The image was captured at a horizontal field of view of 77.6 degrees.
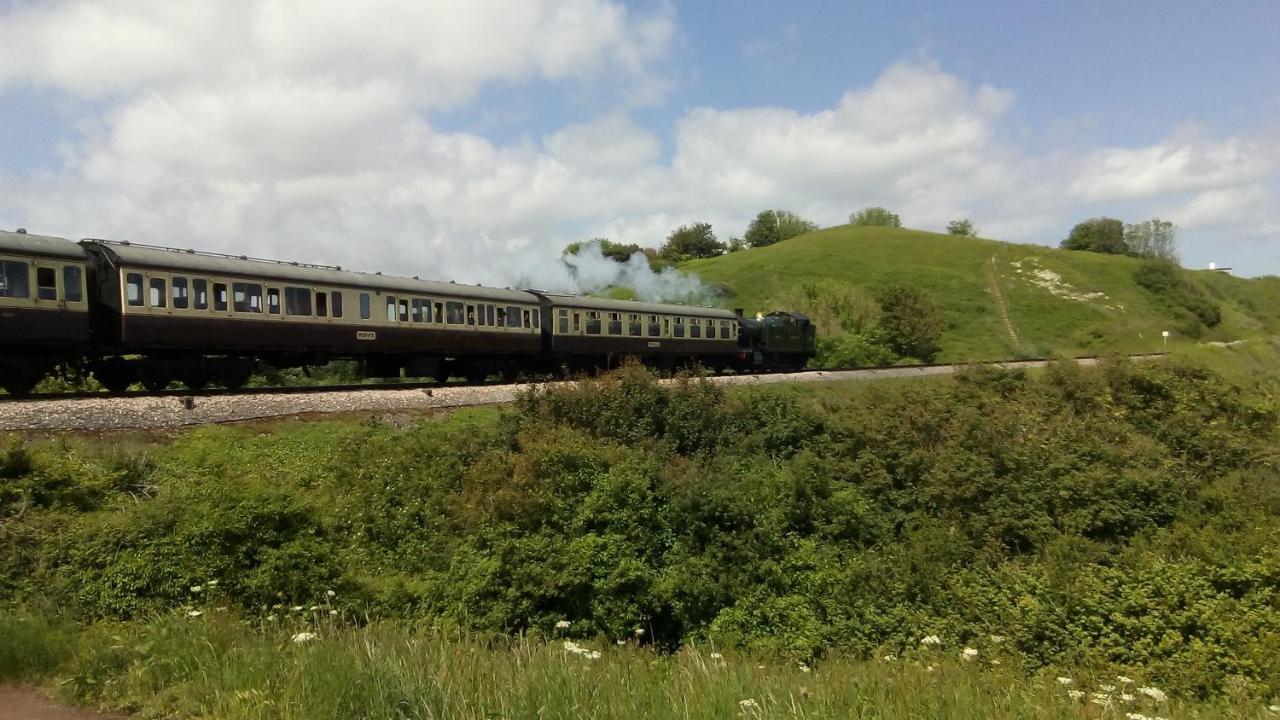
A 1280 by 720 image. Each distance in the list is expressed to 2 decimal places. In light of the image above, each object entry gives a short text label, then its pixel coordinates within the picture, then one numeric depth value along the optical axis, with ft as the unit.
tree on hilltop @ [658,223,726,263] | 413.18
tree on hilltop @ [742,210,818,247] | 433.48
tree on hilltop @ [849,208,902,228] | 429.79
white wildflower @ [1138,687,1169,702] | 22.82
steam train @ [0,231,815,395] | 51.47
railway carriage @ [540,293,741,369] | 92.73
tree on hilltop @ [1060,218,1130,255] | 381.60
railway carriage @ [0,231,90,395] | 49.08
